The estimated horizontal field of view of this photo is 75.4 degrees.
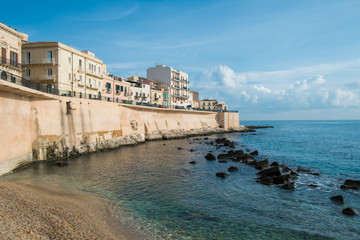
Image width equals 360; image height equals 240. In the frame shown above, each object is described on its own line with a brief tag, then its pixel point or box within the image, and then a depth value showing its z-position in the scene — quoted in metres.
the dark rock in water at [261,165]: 23.44
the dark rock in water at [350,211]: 12.42
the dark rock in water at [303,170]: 22.80
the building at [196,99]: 100.49
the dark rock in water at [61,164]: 21.82
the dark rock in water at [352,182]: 17.73
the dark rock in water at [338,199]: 14.12
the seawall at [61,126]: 18.44
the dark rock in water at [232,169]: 22.11
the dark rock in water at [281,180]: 17.91
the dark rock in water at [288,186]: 16.67
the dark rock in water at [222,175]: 19.67
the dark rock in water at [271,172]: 19.66
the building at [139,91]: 54.26
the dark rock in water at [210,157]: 27.83
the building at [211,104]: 108.44
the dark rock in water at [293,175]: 19.65
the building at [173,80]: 71.50
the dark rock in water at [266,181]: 17.83
